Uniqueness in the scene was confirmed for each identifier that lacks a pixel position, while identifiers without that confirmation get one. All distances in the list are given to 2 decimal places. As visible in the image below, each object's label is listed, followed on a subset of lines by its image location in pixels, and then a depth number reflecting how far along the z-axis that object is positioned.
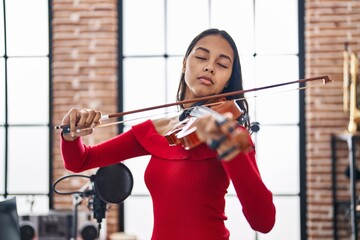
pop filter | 2.06
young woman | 1.38
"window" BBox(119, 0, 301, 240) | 4.07
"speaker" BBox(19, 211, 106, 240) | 3.36
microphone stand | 2.60
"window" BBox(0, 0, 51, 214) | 4.16
